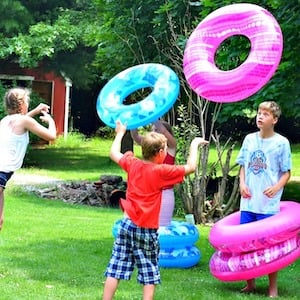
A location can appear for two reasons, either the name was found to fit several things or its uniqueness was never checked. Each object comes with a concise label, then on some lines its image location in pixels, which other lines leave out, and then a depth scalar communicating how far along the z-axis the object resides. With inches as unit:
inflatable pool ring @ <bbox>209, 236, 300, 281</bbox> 229.0
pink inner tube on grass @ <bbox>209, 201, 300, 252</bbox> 227.9
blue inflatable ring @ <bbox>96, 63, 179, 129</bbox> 234.1
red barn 890.7
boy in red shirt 197.0
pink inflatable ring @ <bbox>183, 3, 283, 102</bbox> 232.2
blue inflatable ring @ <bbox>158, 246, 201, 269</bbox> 284.5
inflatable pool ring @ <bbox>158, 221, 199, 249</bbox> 284.0
